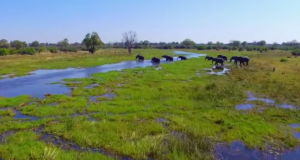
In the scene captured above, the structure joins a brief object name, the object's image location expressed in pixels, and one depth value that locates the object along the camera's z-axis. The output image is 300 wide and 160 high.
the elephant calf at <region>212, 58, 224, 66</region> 37.17
